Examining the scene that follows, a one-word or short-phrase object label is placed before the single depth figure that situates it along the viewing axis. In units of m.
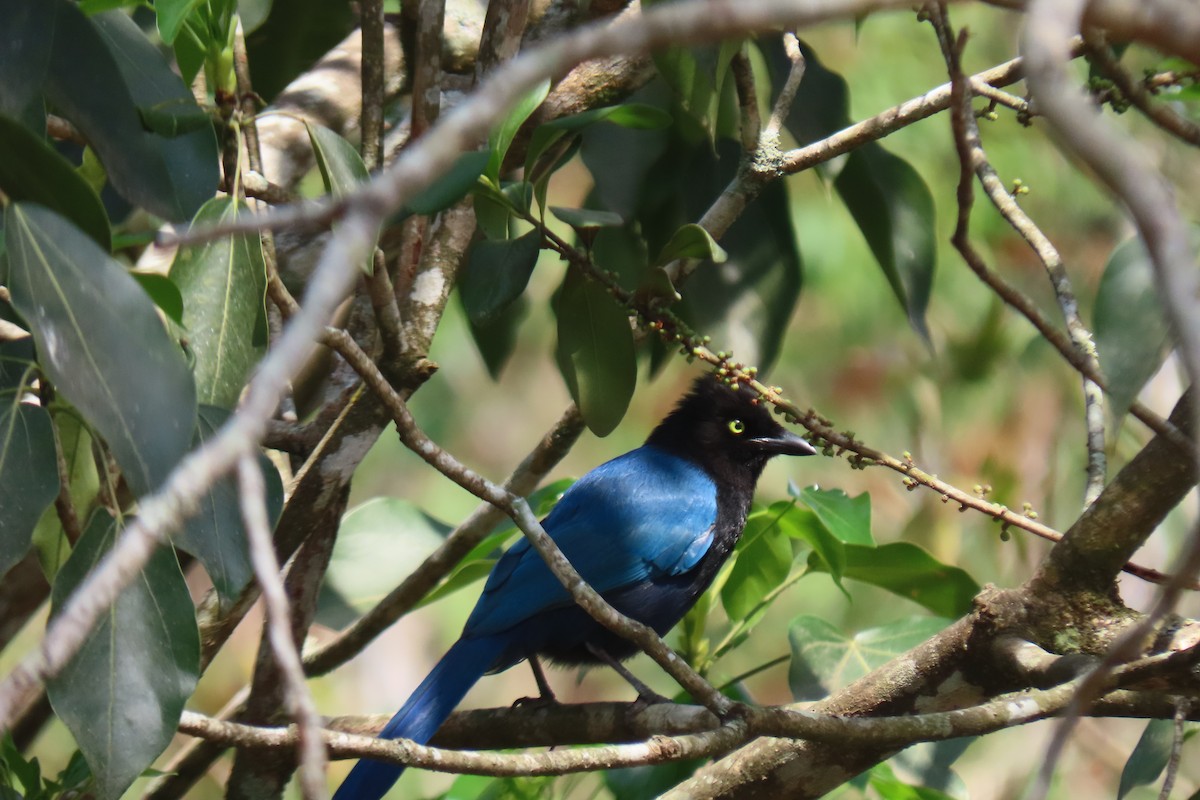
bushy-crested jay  8.05
